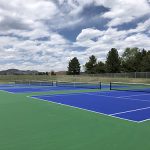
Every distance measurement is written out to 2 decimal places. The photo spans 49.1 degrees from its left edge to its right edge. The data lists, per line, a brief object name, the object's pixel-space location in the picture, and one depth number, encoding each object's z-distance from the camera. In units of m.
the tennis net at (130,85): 21.24
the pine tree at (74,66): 54.64
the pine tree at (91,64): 51.71
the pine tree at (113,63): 46.96
